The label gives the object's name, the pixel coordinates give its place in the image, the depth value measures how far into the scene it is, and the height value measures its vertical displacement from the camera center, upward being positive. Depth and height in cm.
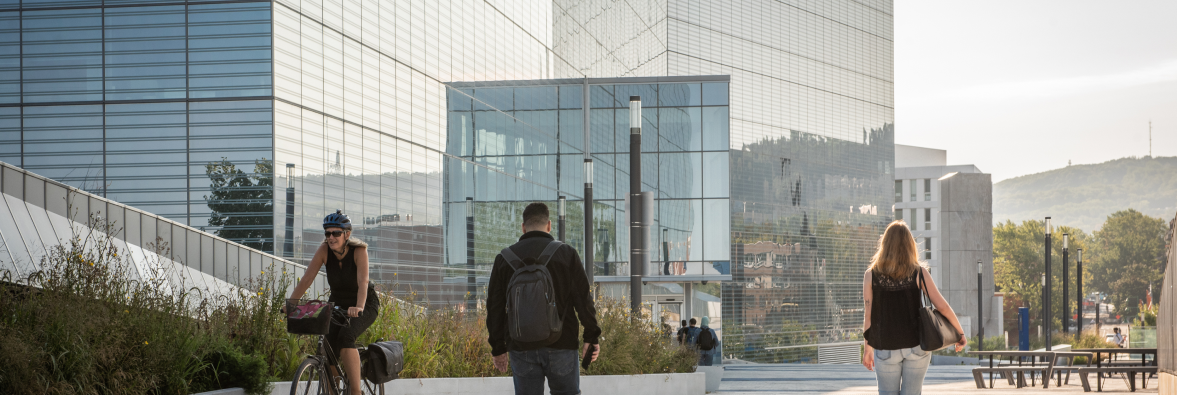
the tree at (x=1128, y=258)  15475 -708
